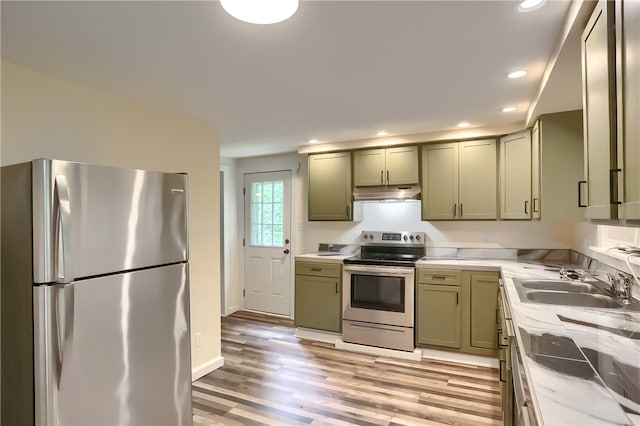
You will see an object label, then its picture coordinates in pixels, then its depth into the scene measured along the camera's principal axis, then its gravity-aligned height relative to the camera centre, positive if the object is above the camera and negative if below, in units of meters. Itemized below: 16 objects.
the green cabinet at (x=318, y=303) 4.00 -1.02
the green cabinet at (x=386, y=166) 4.00 +0.53
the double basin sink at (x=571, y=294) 2.01 -0.50
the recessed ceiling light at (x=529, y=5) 1.45 +0.85
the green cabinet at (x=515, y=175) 3.29 +0.35
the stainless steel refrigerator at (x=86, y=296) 1.55 -0.40
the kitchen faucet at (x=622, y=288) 1.96 -0.43
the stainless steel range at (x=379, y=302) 3.60 -0.93
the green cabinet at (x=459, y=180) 3.67 +0.34
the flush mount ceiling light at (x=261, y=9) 1.19 +0.69
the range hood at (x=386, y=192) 4.01 +0.23
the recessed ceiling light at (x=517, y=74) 2.19 +0.85
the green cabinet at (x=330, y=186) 4.33 +0.33
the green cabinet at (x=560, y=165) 2.76 +0.37
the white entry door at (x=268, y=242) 5.09 -0.42
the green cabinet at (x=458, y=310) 3.33 -0.94
